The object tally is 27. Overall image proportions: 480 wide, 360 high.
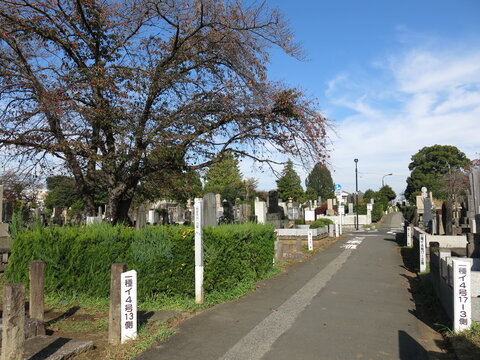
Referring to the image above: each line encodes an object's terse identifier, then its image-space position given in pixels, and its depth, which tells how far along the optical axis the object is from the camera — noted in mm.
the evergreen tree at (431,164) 71438
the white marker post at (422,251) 12227
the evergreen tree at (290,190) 61553
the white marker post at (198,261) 7738
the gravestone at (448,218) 17984
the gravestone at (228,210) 19062
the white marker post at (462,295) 5828
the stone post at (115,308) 5406
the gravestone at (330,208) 50094
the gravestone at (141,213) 16719
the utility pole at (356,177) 48356
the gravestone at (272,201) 21406
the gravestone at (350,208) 53875
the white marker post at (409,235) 21516
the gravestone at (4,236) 11070
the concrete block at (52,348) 4680
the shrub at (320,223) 25970
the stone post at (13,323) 4078
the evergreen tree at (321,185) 101750
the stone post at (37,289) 6152
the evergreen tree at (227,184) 64625
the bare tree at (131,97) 9836
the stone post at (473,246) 7887
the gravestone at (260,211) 17153
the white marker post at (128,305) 5422
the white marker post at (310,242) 18391
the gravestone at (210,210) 10516
